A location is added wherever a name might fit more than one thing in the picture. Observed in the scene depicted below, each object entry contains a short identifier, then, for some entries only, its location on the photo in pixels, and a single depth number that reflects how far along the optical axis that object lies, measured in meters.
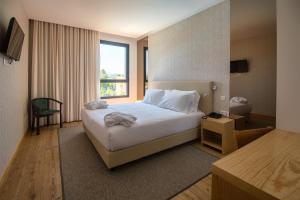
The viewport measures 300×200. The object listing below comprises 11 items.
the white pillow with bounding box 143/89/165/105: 3.85
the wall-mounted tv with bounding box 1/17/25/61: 1.91
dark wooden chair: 3.43
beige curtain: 3.92
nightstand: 2.49
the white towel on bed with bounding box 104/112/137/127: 2.11
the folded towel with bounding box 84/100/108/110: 3.30
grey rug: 1.66
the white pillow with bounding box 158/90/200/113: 3.11
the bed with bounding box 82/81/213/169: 2.02
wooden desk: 0.57
